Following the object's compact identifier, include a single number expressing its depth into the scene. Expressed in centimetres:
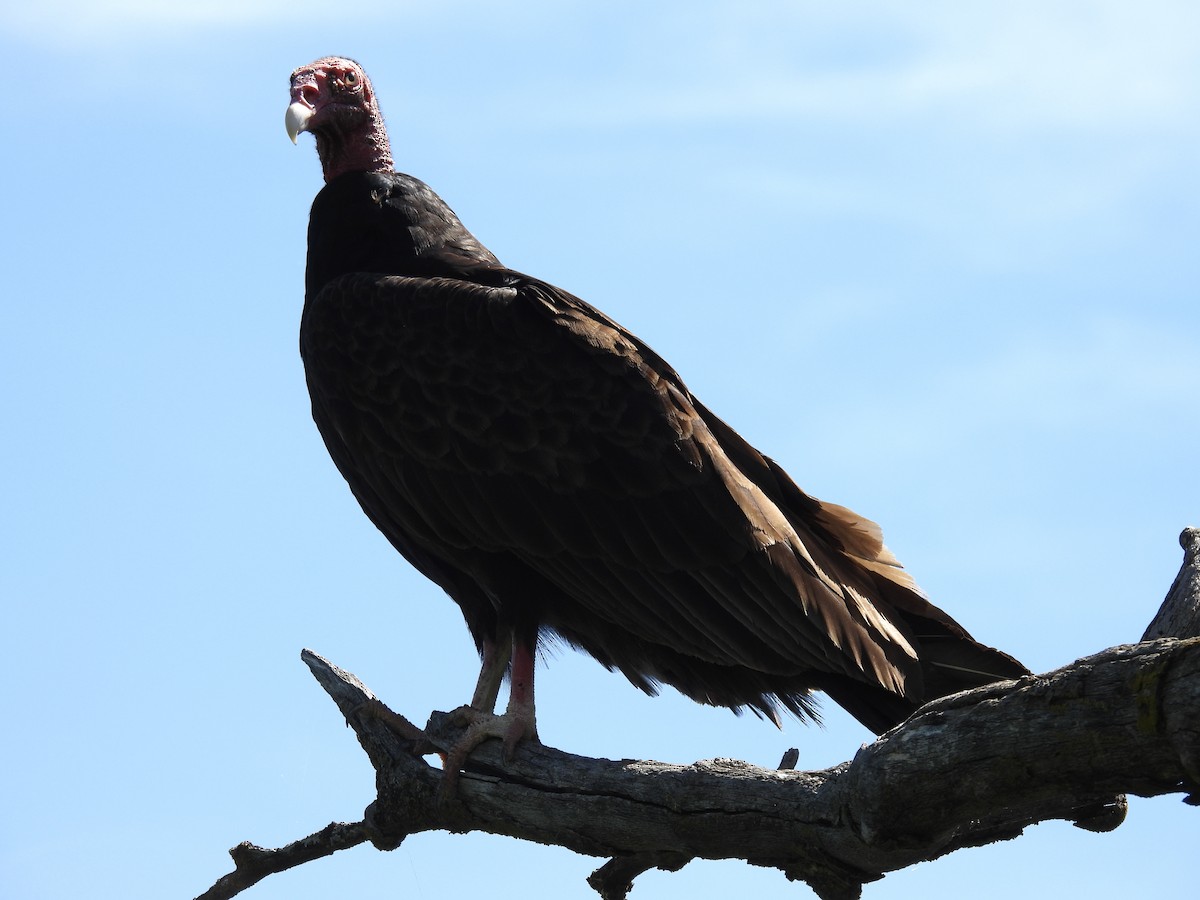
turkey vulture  870
